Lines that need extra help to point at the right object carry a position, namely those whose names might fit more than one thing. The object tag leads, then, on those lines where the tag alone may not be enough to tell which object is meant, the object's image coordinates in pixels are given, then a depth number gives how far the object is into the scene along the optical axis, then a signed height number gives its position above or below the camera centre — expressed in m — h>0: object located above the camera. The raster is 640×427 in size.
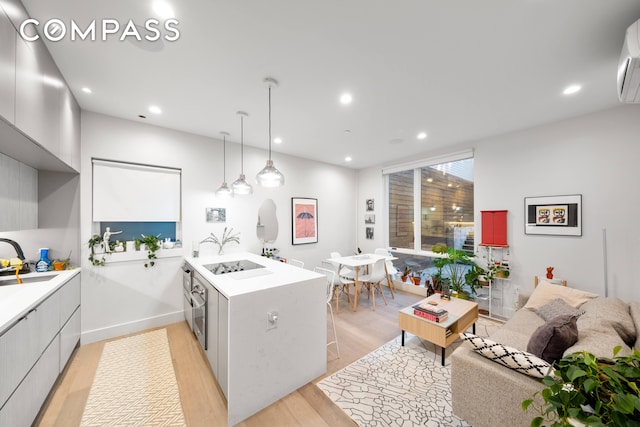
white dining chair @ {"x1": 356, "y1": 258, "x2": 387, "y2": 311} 4.03 -1.04
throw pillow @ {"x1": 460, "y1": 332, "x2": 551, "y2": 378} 1.36 -0.88
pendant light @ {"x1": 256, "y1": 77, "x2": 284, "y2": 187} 2.32 +0.40
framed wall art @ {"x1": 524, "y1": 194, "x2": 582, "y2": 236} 3.01 +0.00
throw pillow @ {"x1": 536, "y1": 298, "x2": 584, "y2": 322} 2.34 -0.98
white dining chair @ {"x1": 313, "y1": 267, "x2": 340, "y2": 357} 2.66 -0.77
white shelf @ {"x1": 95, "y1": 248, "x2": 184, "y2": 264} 2.96 -0.52
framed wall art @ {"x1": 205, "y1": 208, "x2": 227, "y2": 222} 3.70 +0.03
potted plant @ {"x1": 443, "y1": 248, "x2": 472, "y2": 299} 3.80 -0.93
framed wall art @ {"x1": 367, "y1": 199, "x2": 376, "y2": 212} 5.59 +0.25
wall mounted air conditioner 1.42 +0.97
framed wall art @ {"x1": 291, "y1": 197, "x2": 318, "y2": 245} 4.71 -0.10
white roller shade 2.96 +0.32
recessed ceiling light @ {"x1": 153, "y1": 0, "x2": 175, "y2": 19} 1.44 +1.32
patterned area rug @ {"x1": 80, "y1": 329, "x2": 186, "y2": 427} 1.78 -1.54
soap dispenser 2.42 -0.49
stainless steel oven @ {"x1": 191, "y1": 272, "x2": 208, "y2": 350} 2.27 -0.96
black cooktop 2.56 -0.60
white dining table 3.92 -0.82
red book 2.50 -1.11
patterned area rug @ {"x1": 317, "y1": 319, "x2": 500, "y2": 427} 1.82 -1.57
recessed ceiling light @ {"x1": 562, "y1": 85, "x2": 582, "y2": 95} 2.35 +1.29
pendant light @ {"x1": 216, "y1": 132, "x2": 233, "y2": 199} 3.22 +0.67
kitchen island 1.73 -0.98
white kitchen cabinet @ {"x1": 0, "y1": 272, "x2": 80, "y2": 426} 1.34 -1.00
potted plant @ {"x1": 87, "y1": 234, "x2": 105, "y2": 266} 2.85 -0.41
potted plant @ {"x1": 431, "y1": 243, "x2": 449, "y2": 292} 4.00 -1.04
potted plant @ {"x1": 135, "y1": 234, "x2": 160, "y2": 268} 3.16 -0.41
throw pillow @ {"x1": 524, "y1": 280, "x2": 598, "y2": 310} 2.50 -0.90
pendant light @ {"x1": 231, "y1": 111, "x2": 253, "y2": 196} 2.84 +0.37
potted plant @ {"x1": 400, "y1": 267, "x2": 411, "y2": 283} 4.97 -1.26
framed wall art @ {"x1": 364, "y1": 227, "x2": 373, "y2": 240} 5.66 -0.42
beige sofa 1.39 -1.02
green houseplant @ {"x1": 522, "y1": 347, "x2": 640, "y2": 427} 0.80 -0.67
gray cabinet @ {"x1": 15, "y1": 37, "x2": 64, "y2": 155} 1.46 +0.88
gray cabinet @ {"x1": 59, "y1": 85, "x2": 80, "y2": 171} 2.18 +0.89
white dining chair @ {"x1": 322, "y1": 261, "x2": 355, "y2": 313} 3.89 -1.27
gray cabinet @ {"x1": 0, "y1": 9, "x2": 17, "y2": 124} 1.25 +0.83
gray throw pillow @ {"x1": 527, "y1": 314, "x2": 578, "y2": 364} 1.57 -0.86
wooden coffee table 2.45 -1.22
